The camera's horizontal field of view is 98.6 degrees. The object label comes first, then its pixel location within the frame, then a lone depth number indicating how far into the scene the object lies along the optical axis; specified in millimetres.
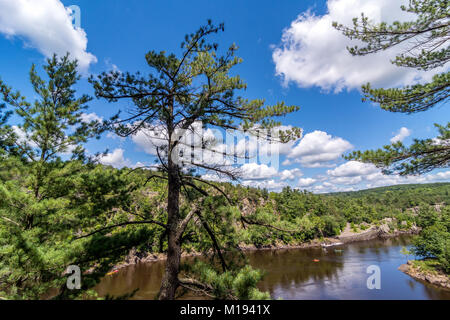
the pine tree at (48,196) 4145
